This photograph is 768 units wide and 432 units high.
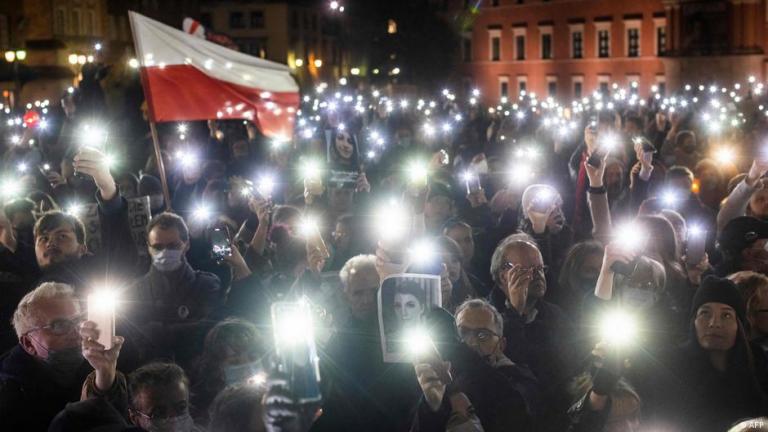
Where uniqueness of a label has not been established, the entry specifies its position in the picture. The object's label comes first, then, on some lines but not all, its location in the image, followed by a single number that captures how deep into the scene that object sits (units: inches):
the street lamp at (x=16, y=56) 1218.0
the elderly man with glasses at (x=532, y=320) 217.8
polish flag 359.6
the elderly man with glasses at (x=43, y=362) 189.9
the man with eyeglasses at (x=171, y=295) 237.5
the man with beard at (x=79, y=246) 244.7
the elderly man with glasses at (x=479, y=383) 168.1
